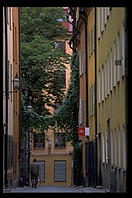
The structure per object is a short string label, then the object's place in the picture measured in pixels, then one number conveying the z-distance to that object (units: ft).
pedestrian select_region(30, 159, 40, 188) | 155.74
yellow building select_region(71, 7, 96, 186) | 137.90
